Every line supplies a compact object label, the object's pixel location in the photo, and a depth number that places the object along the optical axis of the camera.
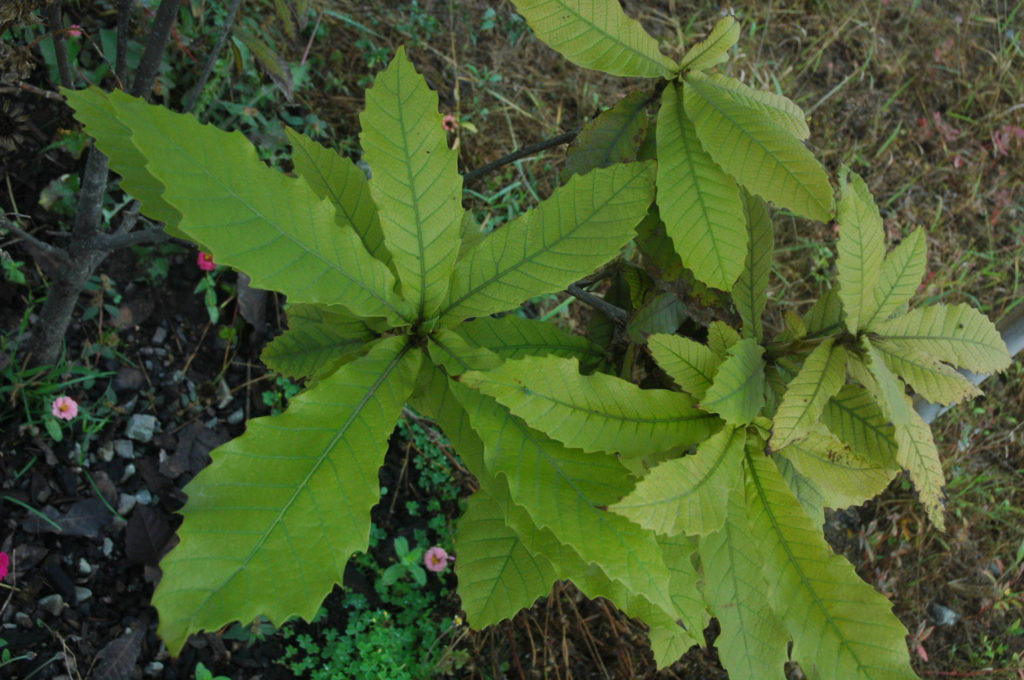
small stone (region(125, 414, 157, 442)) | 2.04
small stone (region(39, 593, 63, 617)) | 1.78
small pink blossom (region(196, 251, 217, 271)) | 2.09
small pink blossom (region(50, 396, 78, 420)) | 1.80
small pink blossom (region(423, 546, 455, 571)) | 2.05
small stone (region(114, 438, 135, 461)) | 2.02
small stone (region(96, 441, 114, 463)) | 1.99
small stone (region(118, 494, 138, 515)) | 1.95
